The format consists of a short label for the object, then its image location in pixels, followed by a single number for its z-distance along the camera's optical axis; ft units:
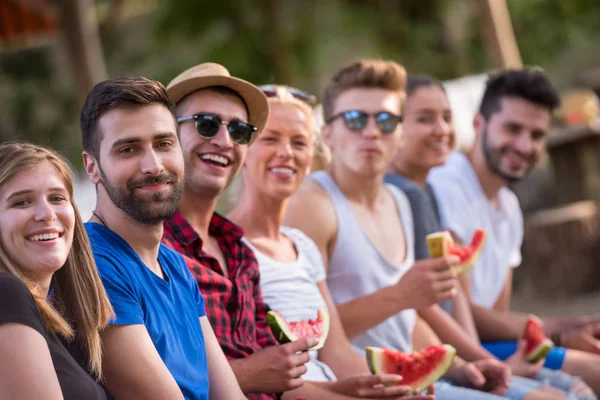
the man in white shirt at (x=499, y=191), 19.67
